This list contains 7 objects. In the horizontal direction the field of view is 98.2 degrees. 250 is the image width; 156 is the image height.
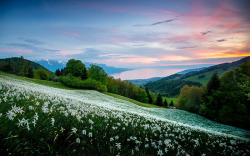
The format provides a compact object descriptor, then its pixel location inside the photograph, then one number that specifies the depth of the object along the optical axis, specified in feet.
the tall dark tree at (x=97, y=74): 214.48
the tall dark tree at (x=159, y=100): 358.43
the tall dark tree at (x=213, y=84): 134.44
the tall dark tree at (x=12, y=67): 376.48
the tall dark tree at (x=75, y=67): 225.56
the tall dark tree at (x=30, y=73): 372.83
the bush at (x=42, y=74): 429.38
